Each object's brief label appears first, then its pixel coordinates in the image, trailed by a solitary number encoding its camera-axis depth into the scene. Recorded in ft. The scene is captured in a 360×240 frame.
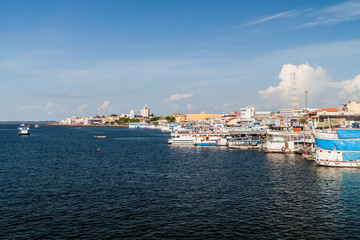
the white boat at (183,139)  433.48
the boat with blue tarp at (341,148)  217.36
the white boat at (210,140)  412.77
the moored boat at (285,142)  318.04
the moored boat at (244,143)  368.89
